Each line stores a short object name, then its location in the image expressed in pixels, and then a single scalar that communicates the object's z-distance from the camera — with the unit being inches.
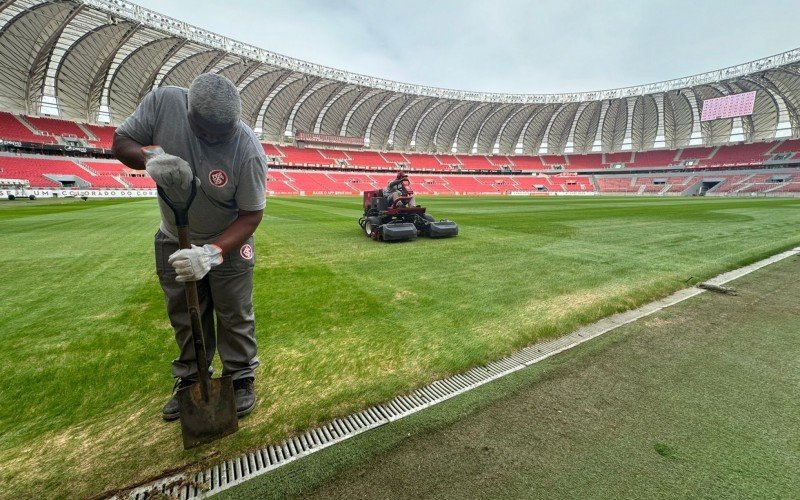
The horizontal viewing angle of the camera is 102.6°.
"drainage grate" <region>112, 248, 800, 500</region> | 61.7
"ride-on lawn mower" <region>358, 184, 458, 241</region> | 335.9
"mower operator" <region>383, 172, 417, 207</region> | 372.8
